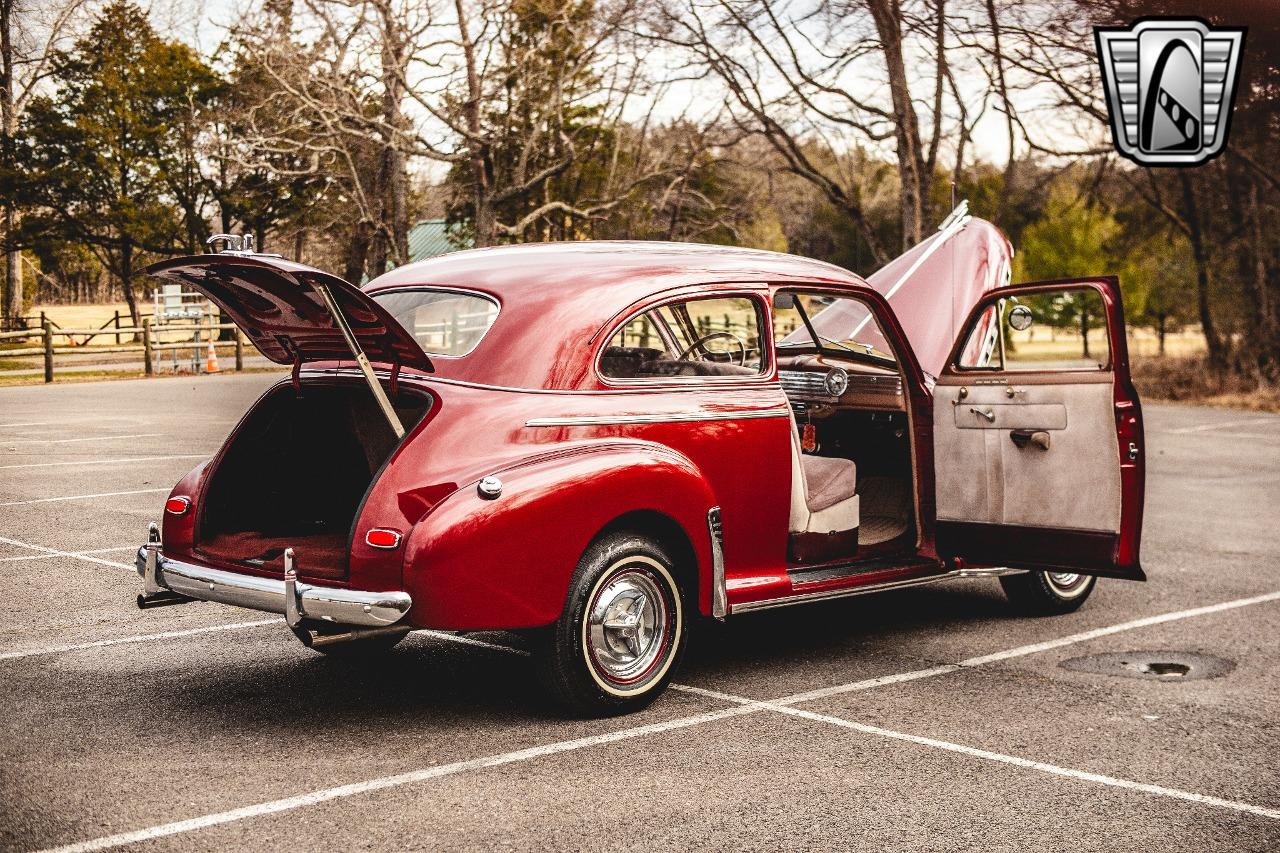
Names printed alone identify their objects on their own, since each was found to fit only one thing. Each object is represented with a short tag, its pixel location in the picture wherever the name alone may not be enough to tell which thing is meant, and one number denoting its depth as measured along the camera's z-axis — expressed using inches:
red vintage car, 197.3
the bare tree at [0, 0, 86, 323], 1685.5
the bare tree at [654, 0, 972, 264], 780.0
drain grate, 243.3
